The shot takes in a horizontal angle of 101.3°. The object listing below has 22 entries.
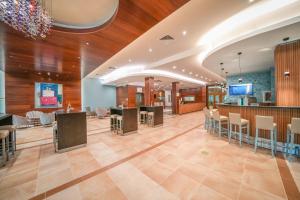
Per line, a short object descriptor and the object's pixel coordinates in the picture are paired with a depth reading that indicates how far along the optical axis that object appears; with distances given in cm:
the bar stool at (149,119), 728
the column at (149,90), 974
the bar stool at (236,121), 391
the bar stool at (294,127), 289
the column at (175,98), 1213
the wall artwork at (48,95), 964
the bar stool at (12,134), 342
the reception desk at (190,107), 1217
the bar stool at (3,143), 290
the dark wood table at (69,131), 367
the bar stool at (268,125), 324
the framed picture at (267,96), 801
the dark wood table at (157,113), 719
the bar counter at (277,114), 346
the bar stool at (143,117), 779
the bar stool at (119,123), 539
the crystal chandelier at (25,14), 233
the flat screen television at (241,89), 691
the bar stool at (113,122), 594
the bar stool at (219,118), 475
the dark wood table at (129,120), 542
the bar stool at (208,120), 552
